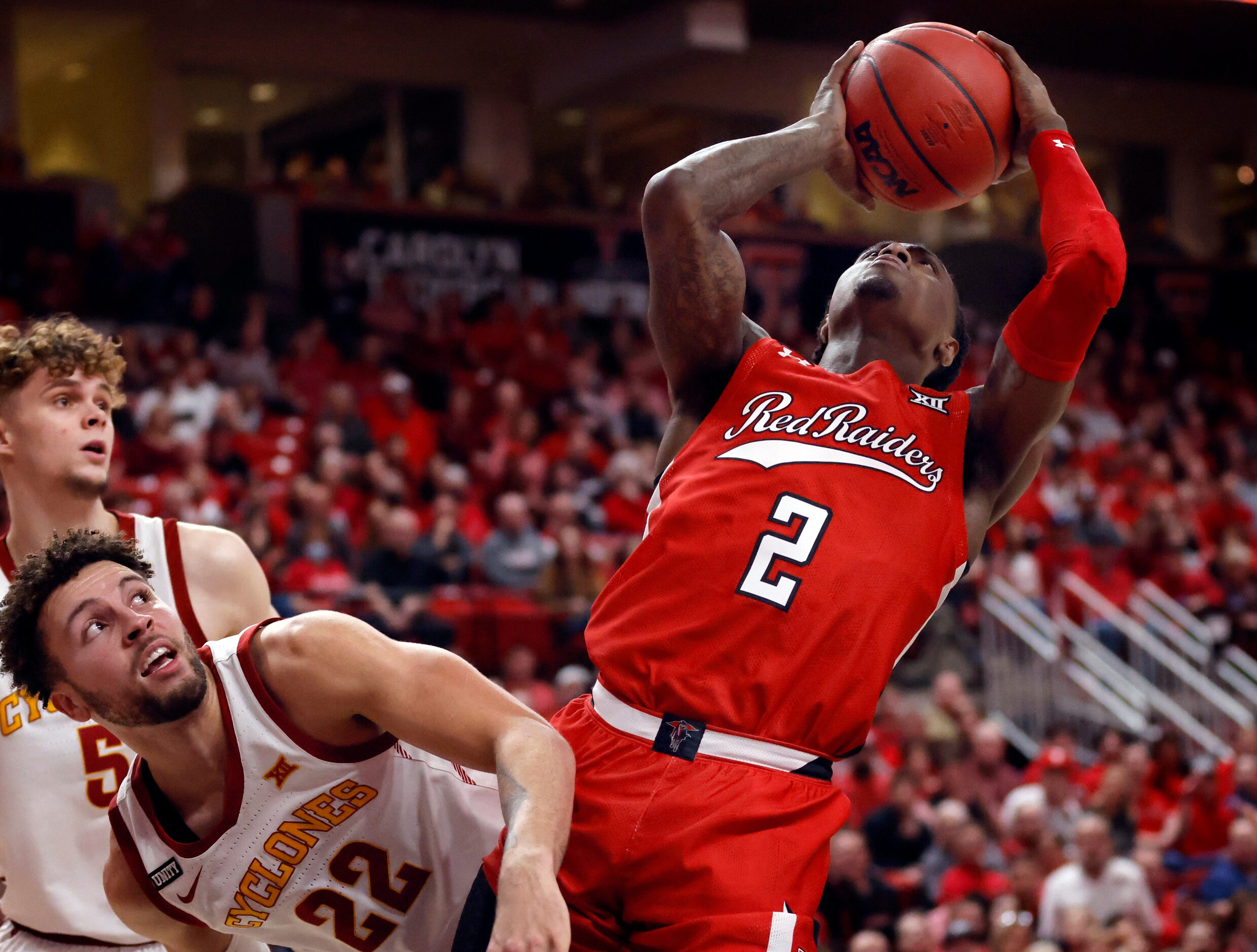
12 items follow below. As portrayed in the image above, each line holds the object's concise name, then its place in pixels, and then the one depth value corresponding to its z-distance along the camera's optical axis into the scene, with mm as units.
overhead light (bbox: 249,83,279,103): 15648
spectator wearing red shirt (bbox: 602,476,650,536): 10891
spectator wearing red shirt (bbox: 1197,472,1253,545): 13195
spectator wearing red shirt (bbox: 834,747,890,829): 8641
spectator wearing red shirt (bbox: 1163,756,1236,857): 9016
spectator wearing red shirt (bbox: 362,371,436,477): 11570
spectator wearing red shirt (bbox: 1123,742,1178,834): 9297
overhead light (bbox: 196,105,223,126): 15539
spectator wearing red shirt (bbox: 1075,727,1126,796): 9336
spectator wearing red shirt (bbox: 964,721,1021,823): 9211
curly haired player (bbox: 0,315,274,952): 3287
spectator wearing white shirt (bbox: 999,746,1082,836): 8812
